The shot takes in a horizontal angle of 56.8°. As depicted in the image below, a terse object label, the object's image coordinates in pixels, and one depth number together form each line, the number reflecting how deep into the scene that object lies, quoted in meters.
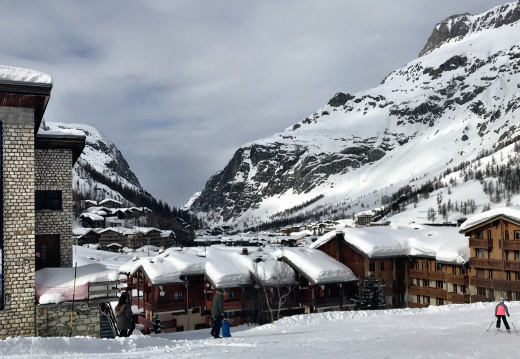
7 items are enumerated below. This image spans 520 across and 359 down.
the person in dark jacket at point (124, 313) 16.03
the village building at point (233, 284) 40.09
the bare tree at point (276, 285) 39.72
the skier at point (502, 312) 17.98
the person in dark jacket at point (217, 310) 16.50
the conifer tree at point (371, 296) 40.09
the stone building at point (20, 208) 17.31
